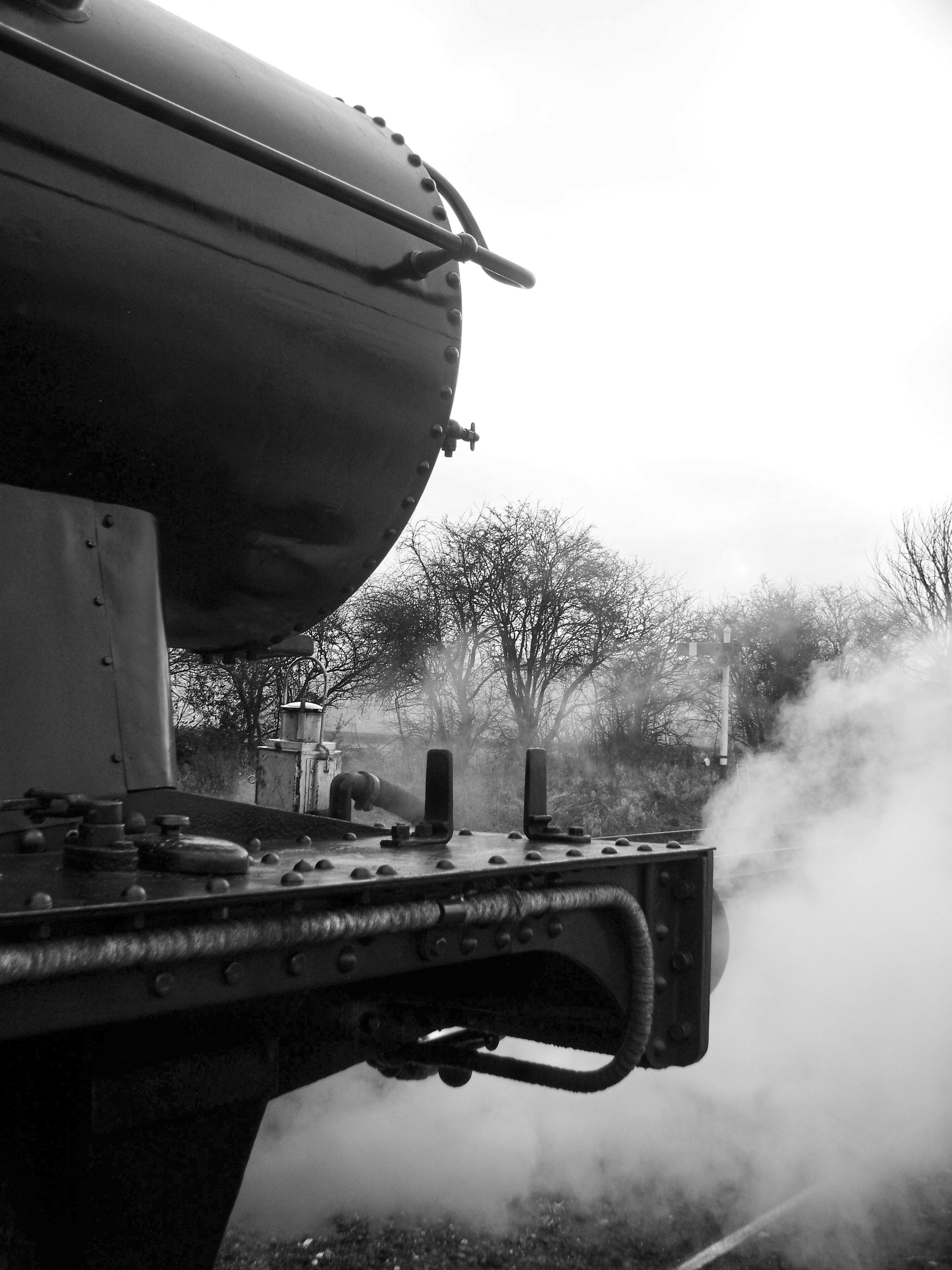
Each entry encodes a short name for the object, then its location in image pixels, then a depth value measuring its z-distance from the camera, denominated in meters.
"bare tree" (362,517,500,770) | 12.71
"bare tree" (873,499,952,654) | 18.12
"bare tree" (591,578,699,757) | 14.08
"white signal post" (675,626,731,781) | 13.31
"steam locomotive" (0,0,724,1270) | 1.32
